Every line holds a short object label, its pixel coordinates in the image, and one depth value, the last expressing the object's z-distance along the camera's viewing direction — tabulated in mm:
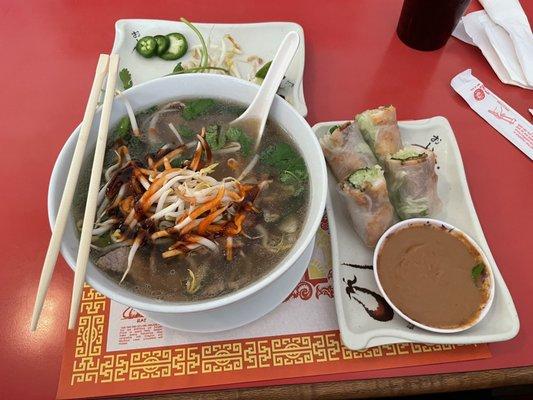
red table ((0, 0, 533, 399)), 372
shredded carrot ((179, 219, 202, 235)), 322
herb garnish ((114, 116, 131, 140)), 373
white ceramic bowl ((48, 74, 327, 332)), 283
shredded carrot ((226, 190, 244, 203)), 338
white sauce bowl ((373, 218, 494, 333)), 345
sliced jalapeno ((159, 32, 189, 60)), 527
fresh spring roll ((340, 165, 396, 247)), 395
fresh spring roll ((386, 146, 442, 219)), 411
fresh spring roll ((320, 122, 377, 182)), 432
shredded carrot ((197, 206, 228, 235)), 322
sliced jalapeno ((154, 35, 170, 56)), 522
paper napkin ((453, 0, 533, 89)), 516
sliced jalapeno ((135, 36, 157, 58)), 519
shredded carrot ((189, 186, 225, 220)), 321
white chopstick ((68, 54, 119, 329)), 272
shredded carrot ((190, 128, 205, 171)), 356
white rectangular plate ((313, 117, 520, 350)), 344
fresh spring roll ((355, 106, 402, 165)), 434
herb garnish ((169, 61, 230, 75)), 484
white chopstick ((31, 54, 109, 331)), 274
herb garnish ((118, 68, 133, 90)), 492
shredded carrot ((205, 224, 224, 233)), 327
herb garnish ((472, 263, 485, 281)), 372
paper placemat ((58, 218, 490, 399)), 344
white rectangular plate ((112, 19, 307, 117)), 520
